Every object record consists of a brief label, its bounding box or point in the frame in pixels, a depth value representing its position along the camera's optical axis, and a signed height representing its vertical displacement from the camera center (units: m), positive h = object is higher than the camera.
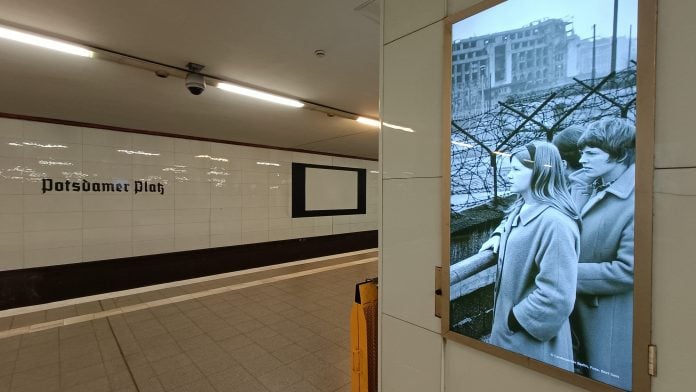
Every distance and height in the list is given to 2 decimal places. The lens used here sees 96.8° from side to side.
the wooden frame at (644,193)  0.93 +0.00
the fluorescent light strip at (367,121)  5.60 +1.30
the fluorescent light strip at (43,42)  2.55 +1.27
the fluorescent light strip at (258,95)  3.86 +1.30
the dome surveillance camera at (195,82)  3.42 +1.19
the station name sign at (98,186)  5.45 +0.03
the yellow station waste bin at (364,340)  2.12 -1.04
